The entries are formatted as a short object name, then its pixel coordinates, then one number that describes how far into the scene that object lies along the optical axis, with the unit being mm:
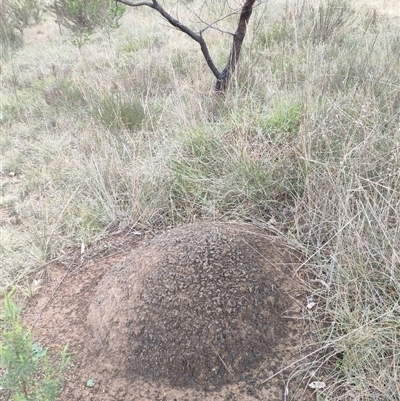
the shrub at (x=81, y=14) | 6516
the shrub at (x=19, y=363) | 1162
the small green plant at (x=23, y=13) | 7984
